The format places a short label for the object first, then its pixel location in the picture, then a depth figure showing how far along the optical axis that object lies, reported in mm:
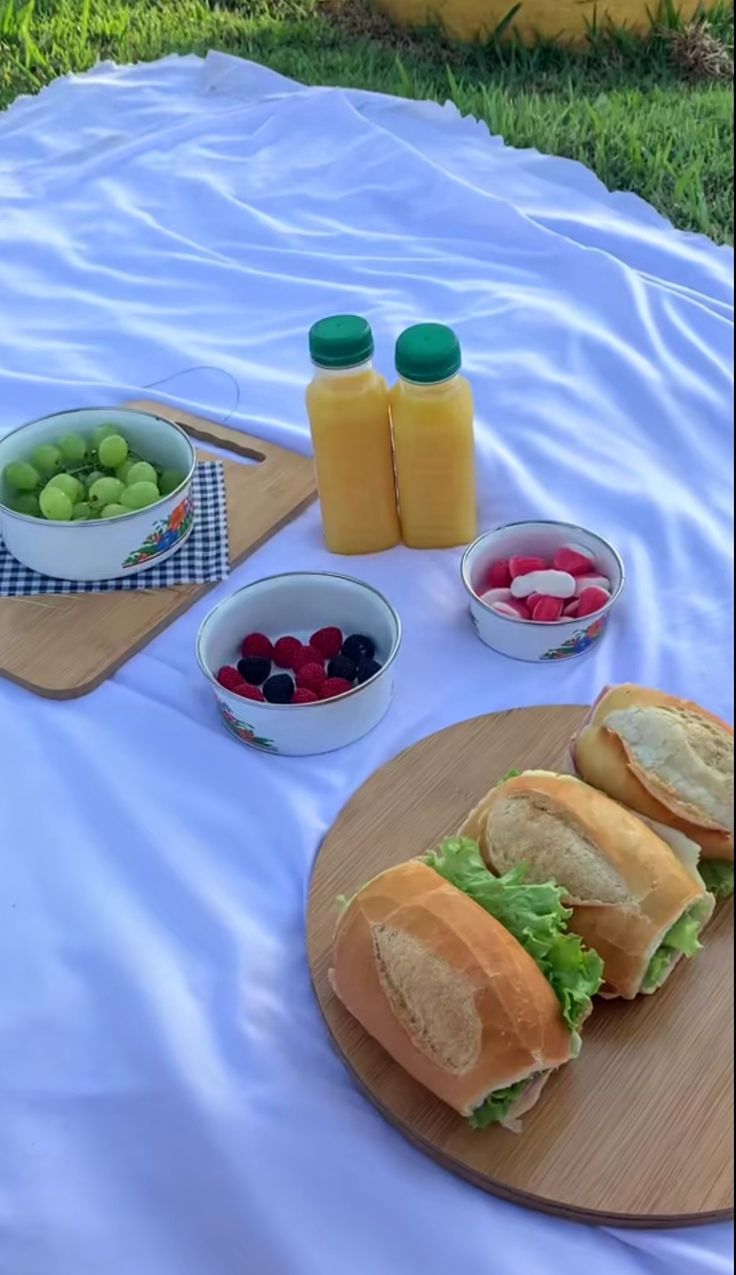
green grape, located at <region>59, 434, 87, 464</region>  891
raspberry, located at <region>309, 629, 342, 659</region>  780
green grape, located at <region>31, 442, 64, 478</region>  881
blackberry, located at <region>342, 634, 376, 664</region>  774
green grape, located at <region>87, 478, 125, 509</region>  856
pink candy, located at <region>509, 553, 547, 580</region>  804
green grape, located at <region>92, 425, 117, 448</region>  897
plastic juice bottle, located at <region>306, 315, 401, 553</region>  776
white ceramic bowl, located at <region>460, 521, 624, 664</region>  780
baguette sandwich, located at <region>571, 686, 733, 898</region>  561
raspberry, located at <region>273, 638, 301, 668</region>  771
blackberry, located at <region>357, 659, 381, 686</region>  754
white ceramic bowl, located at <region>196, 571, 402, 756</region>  729
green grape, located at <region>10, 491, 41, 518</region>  863
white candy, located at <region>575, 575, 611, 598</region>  797
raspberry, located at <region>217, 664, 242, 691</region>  747
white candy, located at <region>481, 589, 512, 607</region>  803
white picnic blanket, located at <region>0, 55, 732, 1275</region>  548
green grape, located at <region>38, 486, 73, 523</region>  836
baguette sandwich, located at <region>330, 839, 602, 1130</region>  500
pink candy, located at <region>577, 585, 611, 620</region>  788
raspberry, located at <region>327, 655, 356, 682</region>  752
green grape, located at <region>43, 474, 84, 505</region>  852
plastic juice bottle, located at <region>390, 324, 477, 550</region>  775
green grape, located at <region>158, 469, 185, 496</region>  880
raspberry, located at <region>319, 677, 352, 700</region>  737
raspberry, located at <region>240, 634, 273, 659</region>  783
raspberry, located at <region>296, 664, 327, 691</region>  749
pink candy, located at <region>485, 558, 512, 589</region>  817
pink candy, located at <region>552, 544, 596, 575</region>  808
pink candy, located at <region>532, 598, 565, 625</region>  788
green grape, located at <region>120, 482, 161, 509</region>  852
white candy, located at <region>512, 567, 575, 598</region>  787
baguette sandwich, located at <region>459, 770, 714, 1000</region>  540
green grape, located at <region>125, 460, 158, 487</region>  868
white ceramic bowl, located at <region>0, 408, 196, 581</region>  835
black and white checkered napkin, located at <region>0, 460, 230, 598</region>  870
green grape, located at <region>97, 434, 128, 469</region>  880
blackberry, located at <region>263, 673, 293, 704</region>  745
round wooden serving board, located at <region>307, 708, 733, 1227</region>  509
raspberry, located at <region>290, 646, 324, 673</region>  762
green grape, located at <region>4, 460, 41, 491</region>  863
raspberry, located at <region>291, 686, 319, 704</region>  742
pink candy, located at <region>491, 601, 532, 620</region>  789
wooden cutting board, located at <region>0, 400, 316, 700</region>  813
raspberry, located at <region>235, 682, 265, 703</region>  743
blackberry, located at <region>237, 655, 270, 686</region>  762
